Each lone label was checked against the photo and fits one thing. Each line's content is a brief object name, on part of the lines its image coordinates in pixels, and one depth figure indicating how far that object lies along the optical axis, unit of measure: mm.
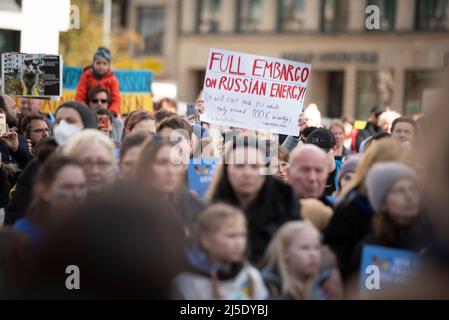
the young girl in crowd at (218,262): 8442
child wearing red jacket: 21128
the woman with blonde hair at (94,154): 9279
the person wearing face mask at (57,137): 10452
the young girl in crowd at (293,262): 8623
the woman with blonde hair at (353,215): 9048
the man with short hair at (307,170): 9903
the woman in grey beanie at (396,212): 8823
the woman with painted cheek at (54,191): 8798
